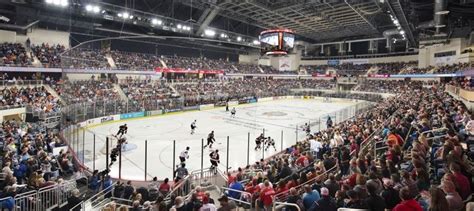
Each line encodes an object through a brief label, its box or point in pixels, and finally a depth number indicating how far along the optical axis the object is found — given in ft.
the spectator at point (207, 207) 16.78
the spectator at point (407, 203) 12.08
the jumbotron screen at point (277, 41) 76.23
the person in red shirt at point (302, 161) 31.51
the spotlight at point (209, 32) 120.26
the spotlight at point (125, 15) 89.42
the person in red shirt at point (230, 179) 28.75
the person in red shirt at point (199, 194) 19.70
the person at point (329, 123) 68.90
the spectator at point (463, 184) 13.83
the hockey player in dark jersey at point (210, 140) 53.21
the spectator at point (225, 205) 16.97
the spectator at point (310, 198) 17.16
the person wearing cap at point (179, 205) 17.43
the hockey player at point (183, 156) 40.06
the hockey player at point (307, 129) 62.03
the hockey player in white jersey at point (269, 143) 54.07
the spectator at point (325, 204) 15.11
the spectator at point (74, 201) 23.32
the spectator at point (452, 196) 12.01
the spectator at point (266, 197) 19.88
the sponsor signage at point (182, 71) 129.08
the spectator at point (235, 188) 23.91
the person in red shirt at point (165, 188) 27.01
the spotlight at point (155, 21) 98.34
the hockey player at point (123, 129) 57.67
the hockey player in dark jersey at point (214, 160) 39.30
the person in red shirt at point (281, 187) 22.02
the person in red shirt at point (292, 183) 22.40
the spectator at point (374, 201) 13.89
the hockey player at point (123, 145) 39.31
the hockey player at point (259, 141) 51.63
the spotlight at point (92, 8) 80.23
